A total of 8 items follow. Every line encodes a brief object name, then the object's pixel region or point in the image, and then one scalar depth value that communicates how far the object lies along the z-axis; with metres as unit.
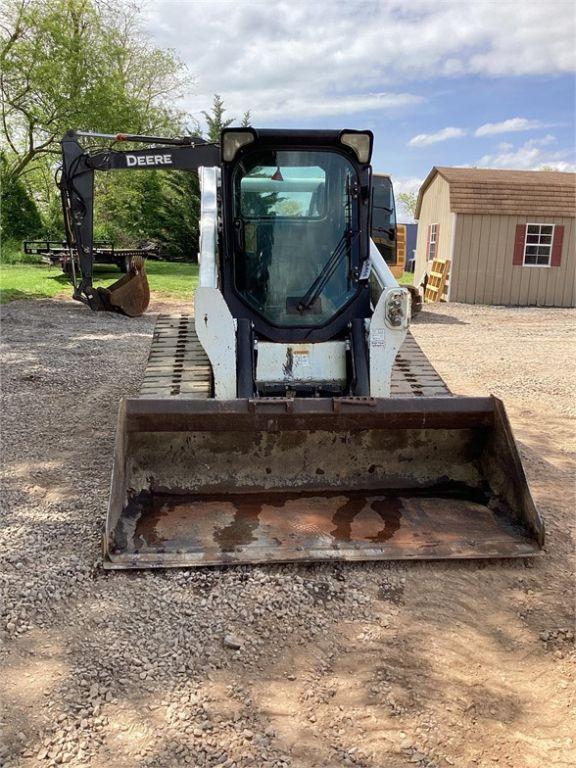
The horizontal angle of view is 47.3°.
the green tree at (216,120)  27.27
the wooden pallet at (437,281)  18.30
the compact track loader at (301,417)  3.79
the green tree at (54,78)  16.66
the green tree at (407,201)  57.16
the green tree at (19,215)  22.38
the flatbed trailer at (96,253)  17.55
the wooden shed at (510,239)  17.69
